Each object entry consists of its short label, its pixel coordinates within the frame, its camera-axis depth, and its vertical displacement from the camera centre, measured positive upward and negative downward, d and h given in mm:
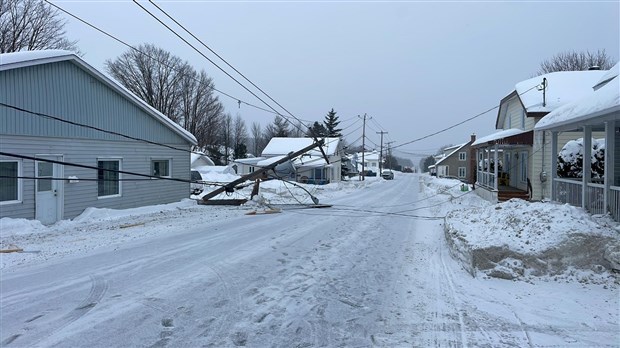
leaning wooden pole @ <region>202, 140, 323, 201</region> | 21125 -78
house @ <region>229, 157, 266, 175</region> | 54984 +762
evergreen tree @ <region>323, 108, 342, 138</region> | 112956 +12940
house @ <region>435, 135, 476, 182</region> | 77156 +2166
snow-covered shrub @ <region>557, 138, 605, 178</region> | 15358 +595
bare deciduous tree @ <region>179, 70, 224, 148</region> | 70250 +10378
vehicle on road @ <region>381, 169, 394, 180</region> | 83031 +23
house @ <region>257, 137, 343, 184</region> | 50812 +1485
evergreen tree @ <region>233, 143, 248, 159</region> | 79869 +3966
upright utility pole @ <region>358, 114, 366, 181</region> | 67312 +6048
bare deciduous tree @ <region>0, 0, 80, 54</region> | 39000 +12971
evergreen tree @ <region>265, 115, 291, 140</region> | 100662 +10699
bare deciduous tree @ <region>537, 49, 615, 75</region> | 50706 +13144
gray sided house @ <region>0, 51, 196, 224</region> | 13539 +1216
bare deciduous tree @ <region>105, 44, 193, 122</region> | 63188 +13610
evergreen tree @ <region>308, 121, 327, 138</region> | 87862 +9269
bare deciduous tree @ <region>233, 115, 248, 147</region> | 105688 +10067
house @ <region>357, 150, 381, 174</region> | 139300 +4038
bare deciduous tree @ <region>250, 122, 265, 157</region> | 113750 +8985
